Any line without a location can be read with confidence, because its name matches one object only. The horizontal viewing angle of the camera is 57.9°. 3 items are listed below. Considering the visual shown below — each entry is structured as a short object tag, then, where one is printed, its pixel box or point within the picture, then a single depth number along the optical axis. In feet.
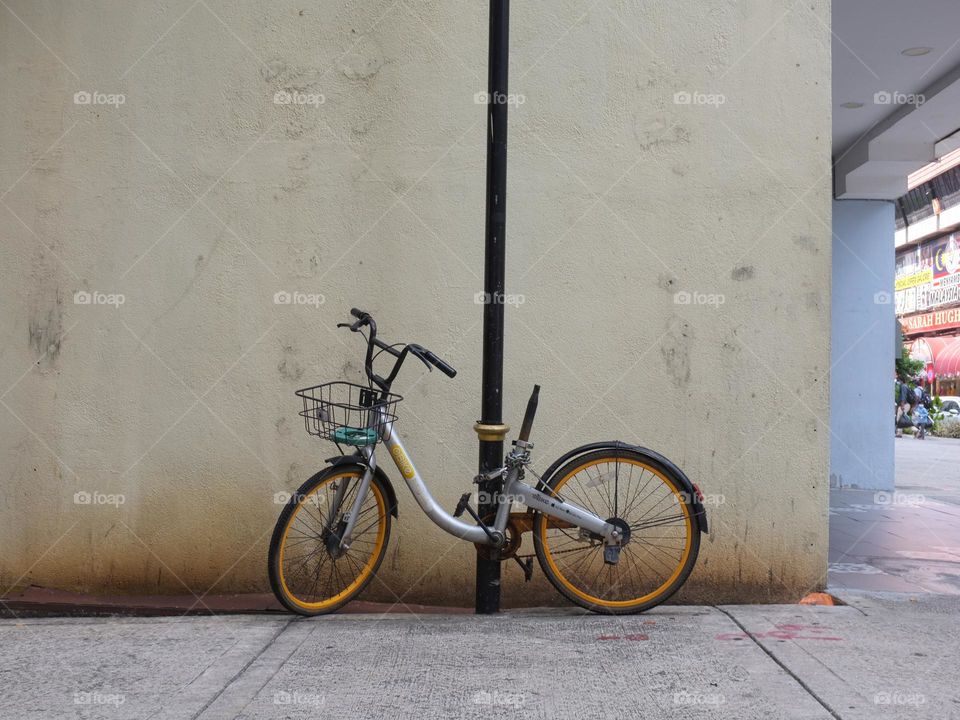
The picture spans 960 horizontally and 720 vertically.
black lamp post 12.37
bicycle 12.00
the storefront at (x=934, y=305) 110.11
